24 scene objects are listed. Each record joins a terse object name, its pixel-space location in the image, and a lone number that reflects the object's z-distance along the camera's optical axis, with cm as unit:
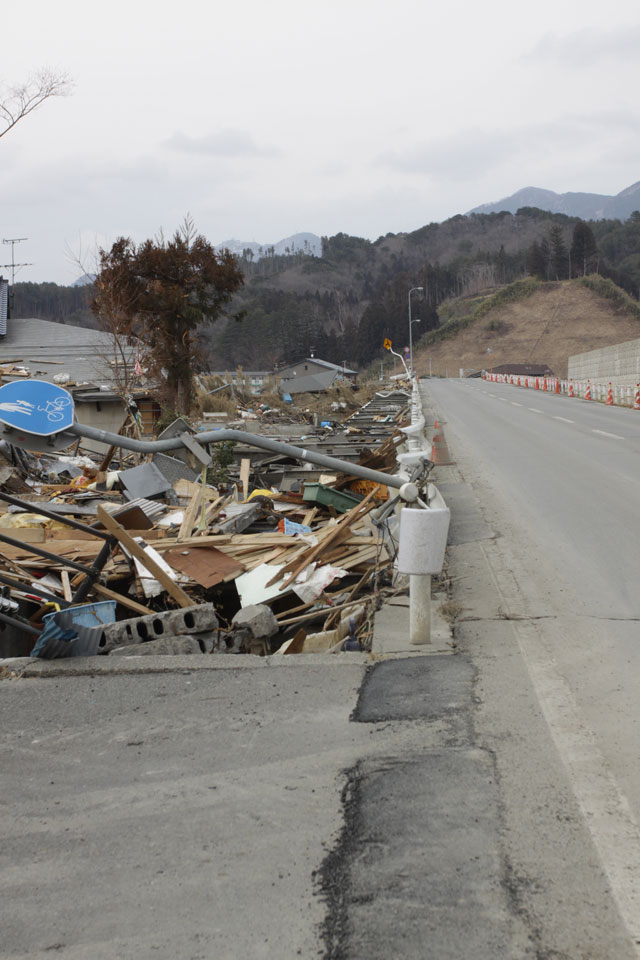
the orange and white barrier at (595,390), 3266
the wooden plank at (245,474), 1201
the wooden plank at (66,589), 708
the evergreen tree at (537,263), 16525
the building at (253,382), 4131
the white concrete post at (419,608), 514
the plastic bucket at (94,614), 642
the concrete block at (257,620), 604
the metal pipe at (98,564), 631
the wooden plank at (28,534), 840
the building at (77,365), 2928
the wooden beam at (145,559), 629
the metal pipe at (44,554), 620
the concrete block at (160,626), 581
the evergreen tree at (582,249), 16400
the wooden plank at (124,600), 675
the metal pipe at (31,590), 616
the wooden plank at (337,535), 725
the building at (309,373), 7600
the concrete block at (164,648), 561
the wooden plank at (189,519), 875
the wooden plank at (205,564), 736
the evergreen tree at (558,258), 16675
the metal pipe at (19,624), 572
